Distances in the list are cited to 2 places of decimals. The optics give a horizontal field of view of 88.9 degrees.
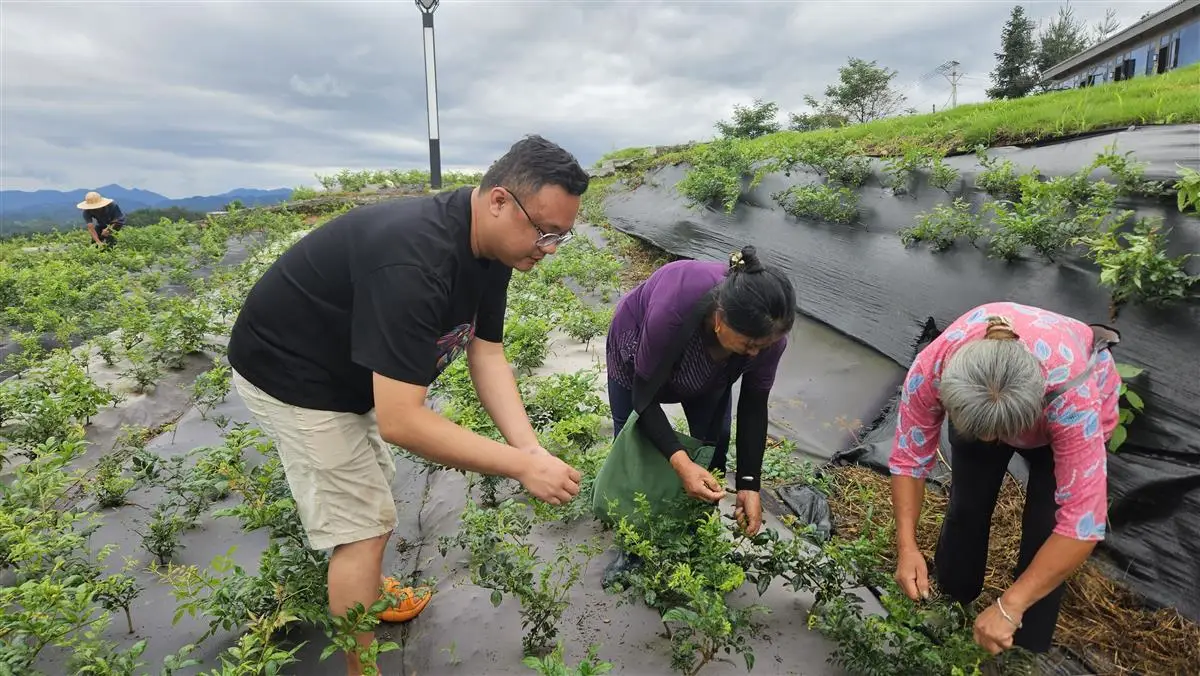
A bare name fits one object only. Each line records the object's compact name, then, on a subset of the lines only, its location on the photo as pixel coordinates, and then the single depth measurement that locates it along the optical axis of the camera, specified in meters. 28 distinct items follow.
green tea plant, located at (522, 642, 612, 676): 1.51
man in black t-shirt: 1.38
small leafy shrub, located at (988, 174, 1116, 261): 3.12
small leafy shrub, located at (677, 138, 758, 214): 6.40
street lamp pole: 11.03
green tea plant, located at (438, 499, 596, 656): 1.92
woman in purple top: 1.74
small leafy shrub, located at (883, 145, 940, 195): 4.80
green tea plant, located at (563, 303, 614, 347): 4.89
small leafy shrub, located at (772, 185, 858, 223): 4.98
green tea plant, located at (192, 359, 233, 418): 3.72
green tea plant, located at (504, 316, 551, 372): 4.23
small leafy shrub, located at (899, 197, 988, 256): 3.80
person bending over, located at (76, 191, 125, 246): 9.41
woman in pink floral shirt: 1.53
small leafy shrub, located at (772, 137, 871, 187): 5.32
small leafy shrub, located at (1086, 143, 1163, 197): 3.03
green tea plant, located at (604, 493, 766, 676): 1.75
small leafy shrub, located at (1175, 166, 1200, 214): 2.65
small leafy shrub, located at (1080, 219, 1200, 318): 2.53
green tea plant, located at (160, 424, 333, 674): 1.74
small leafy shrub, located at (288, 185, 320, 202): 14.42
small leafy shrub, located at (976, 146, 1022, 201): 3.96
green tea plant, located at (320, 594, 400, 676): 1.57
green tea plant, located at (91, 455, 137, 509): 2.77
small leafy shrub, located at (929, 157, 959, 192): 4.41
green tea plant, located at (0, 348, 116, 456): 3.15
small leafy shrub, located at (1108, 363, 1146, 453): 2.40
